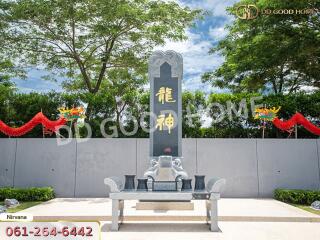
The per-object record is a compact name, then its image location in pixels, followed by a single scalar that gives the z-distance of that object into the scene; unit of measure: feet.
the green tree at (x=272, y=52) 26.86
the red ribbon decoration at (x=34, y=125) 21.35
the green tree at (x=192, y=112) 23.38
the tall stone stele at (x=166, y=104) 18.54
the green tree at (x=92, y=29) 27.30
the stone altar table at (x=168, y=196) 11.50
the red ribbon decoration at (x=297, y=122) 21.48
